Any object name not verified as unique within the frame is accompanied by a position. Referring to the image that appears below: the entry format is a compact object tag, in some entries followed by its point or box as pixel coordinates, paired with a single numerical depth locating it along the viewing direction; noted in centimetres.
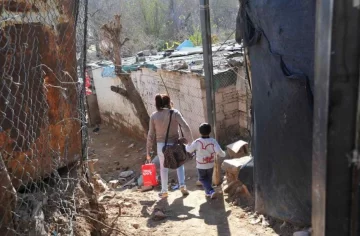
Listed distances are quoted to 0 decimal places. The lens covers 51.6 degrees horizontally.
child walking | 470
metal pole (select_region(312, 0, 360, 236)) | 92
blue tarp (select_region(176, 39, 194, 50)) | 1502
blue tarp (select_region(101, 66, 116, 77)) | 1188
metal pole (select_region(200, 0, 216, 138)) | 479
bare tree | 944
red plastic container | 545
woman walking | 480
